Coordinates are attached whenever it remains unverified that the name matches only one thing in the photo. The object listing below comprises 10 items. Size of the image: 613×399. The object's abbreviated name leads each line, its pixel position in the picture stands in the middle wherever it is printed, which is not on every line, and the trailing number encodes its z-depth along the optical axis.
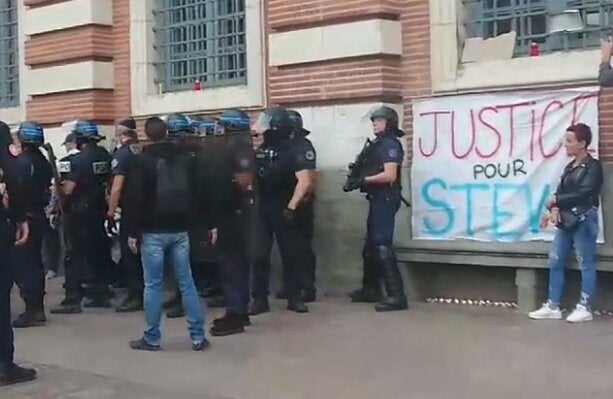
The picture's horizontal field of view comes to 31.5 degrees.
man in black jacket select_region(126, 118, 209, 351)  8.39
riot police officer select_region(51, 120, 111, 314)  10.94
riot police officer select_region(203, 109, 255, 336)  9.17
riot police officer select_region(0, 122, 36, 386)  7.79
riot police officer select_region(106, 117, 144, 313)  10.35
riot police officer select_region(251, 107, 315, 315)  10.18
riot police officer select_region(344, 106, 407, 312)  10.14
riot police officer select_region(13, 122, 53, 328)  10.04
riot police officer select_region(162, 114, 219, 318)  9.00
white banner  9.90
